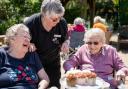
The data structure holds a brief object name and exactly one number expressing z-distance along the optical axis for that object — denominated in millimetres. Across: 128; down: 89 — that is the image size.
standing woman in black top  4316
